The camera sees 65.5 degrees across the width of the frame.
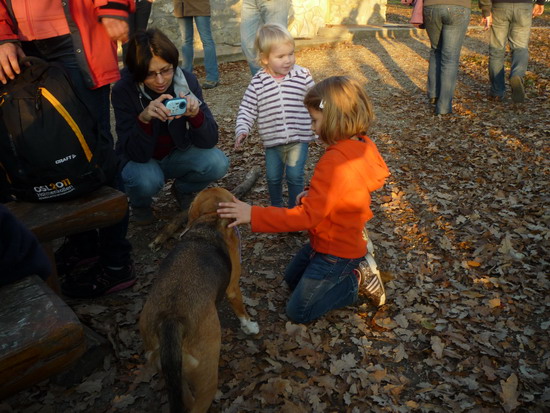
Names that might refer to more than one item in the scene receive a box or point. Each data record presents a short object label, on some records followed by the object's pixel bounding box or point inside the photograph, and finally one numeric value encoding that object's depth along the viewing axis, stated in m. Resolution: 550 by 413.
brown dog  2.25
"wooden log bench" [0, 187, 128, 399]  1.67
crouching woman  3.81
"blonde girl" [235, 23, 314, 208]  4.10
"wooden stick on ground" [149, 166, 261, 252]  4.50
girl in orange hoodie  3.12
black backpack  2.77
